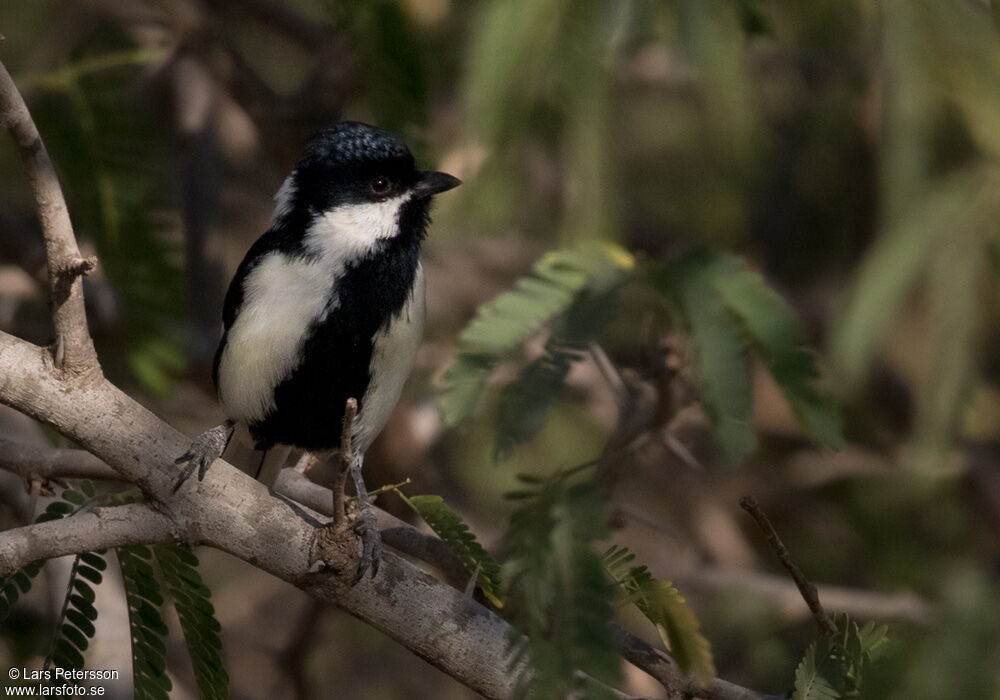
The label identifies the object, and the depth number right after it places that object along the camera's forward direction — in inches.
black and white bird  227.1
